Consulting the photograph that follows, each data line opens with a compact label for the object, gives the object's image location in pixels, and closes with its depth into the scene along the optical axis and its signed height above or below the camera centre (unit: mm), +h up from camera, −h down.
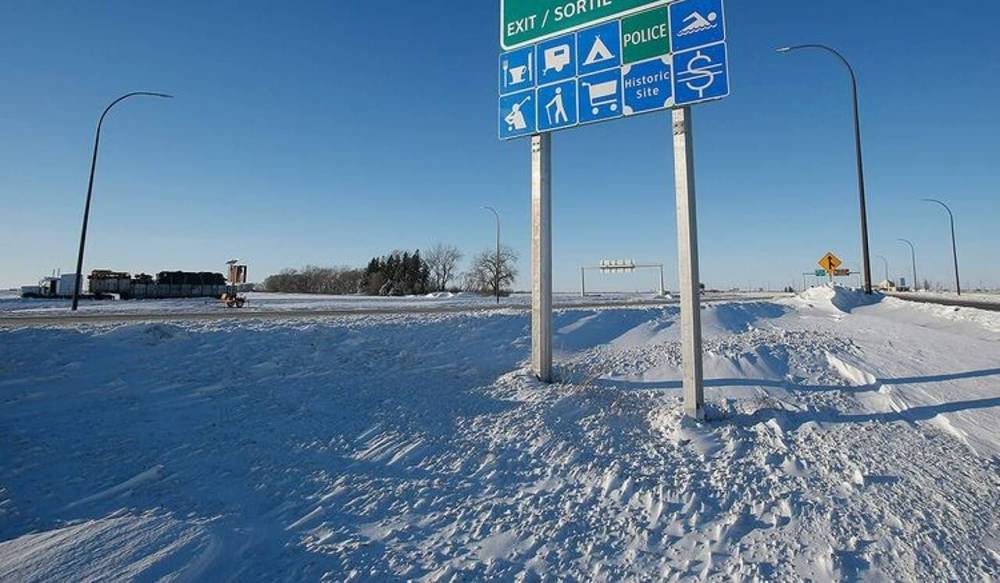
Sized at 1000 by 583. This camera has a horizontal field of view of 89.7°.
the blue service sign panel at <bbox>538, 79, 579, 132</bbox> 9234 +3736
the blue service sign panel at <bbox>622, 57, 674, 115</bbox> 8031 +3587
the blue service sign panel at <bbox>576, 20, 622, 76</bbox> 8695 +4556
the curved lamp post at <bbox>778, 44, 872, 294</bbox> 18406 +3581
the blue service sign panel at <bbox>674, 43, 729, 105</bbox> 7559 +3517
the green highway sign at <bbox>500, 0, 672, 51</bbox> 8781 +5382
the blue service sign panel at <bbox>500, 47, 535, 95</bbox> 9789 +4671
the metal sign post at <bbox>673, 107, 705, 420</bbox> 7531 +679
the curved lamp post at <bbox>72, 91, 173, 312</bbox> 20297 +4985
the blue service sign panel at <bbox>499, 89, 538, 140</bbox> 9766 +3781
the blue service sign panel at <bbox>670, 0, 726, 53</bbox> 7676 +4358
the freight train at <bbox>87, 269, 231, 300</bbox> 44812 +2262
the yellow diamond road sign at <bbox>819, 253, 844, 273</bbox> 21094 +1699
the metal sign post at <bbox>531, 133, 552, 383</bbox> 9820 +1442
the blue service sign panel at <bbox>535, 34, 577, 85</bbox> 9273 +4625
